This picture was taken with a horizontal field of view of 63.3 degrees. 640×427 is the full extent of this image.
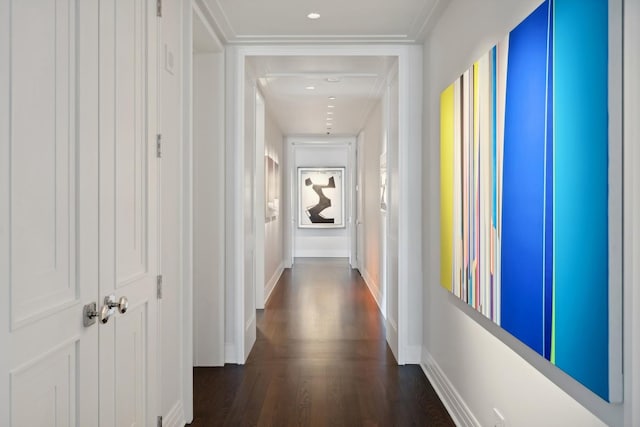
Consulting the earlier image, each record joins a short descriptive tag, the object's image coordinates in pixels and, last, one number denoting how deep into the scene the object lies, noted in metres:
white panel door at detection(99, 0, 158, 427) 1.83
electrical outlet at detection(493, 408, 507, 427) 2.26
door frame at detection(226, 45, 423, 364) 4.02
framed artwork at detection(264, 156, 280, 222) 6.80
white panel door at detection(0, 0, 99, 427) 1.27
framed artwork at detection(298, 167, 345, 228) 11.77
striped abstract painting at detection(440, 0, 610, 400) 1.44
